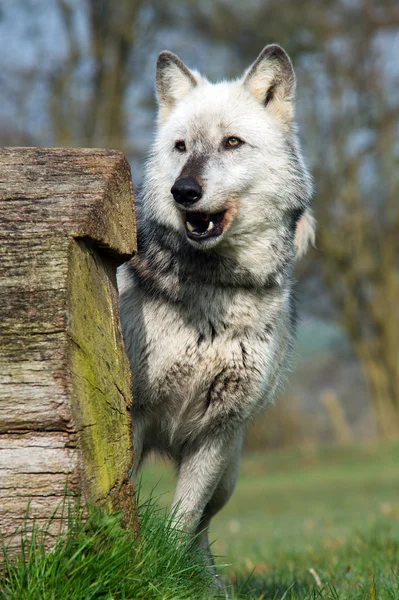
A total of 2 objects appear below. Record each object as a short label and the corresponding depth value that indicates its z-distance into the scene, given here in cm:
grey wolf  750
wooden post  486
